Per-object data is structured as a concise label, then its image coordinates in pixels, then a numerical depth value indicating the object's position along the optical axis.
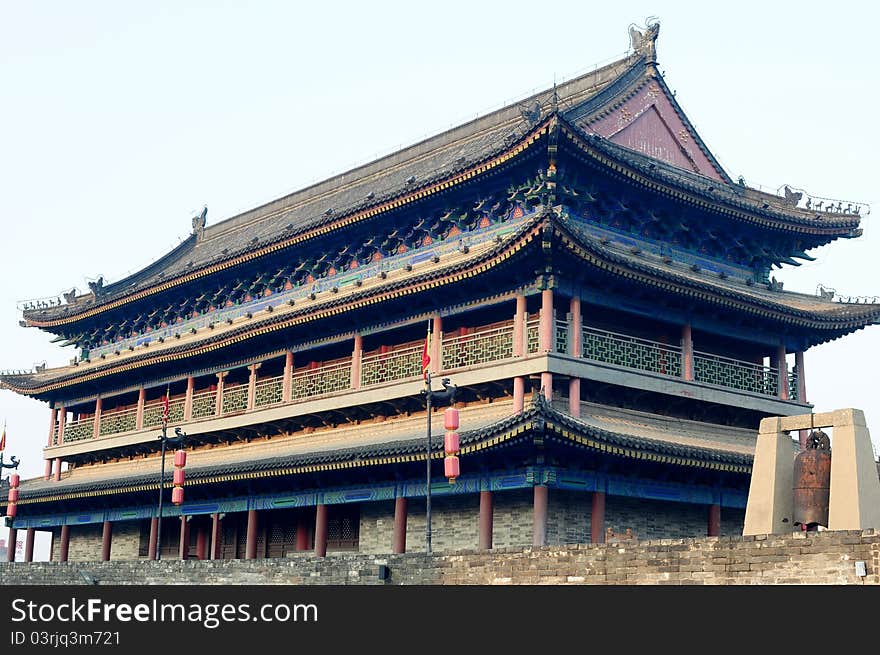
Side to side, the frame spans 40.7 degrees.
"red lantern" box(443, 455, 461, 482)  22.55
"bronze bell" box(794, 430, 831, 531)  17.42
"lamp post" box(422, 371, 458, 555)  22.35
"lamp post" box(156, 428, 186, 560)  30.52
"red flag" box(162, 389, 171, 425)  33.12
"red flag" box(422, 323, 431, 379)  24.84
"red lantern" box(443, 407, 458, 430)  22.88
